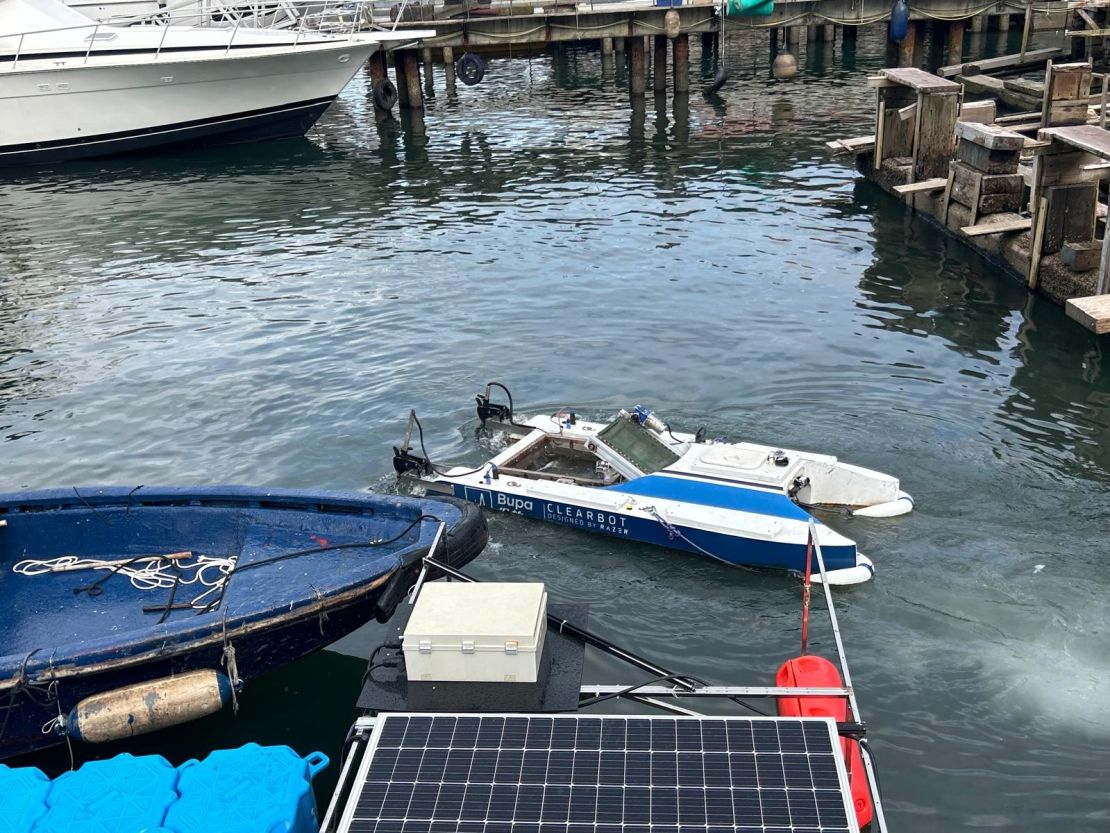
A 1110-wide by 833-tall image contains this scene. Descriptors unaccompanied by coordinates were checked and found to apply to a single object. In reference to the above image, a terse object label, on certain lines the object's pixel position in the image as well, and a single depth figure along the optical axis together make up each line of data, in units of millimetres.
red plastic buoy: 8906
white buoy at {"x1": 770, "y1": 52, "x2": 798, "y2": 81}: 46875
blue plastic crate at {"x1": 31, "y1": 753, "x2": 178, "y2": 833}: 7719
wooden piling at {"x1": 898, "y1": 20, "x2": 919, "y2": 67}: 44344
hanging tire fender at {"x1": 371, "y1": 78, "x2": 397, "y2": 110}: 42469
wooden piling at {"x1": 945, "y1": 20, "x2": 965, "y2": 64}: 44594
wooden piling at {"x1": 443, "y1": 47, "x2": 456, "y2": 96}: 45094
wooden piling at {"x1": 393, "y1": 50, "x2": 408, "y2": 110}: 43344
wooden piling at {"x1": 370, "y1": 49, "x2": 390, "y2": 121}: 43031
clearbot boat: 13320
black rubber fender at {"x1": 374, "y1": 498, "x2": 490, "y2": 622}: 10250
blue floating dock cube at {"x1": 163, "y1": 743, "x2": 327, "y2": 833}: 7676
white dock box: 7320
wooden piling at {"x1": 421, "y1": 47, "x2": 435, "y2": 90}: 45781
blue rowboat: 10078
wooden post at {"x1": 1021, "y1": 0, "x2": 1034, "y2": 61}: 38200
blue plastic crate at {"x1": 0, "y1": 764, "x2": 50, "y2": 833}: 7738
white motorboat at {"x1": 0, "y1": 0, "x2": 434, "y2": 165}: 36750
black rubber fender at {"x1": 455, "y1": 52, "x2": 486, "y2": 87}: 46781
